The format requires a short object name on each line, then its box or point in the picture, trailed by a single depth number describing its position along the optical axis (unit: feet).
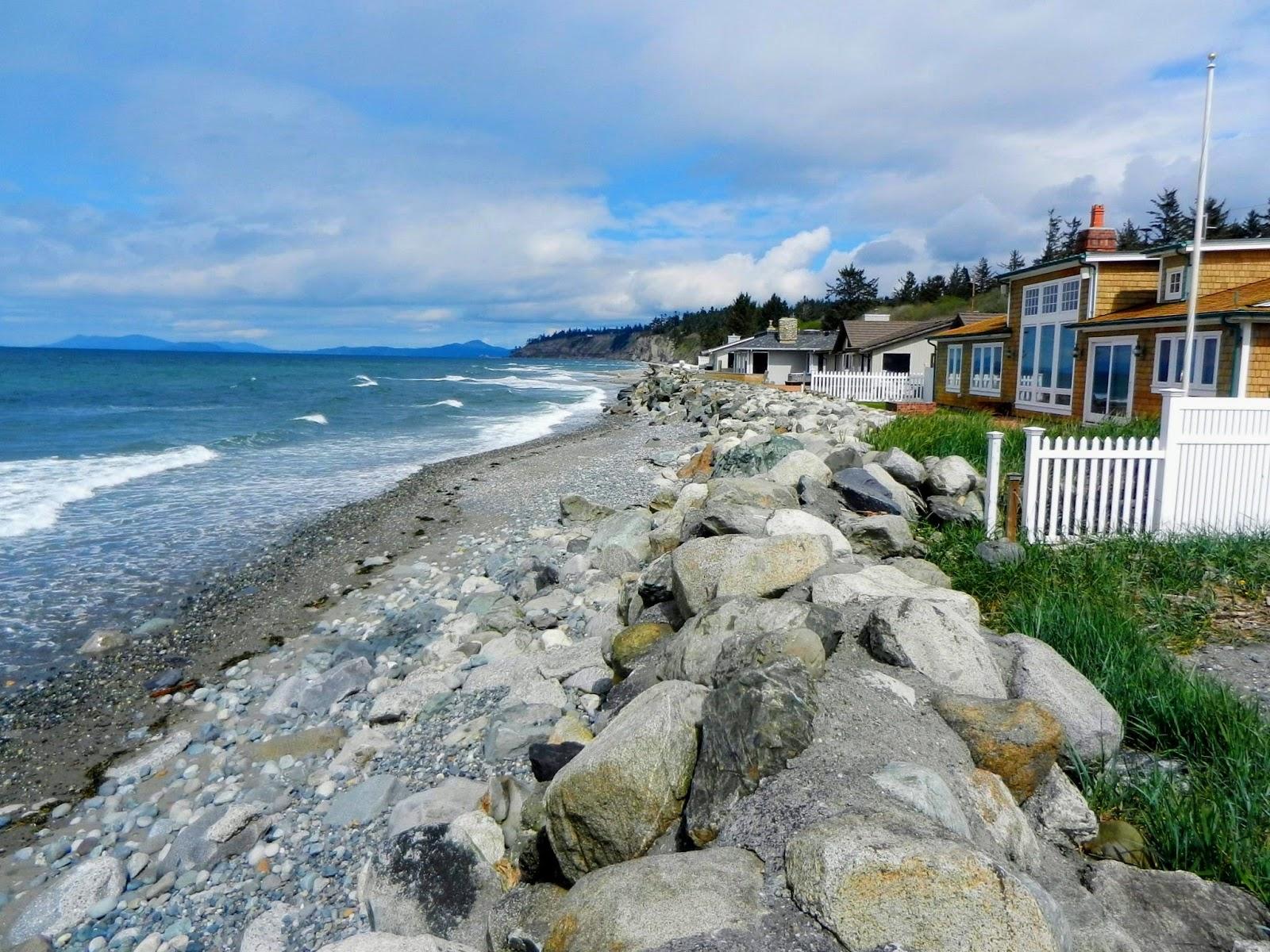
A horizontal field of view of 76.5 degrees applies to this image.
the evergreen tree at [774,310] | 316.81
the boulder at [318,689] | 26.40
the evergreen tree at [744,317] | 312.91
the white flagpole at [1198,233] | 44.42
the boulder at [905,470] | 32.14
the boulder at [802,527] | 23.75
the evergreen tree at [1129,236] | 233.96
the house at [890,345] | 134.51
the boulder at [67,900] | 16.98
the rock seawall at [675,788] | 9.71
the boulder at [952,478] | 31.09
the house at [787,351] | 180.89
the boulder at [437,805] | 15.87
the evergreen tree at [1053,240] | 282.48
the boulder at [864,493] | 29.76
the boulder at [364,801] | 18.65
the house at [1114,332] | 50.65
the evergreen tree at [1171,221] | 221.19
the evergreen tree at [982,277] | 266.81
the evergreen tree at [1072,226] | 270.83
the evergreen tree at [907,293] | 295.07
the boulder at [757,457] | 39.99
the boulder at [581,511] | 49.52
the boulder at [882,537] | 26.27
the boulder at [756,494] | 30.53
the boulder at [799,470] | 34.24
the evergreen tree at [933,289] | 288.10
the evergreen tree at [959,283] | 281.74
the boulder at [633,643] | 21.47
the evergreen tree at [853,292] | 291.17
